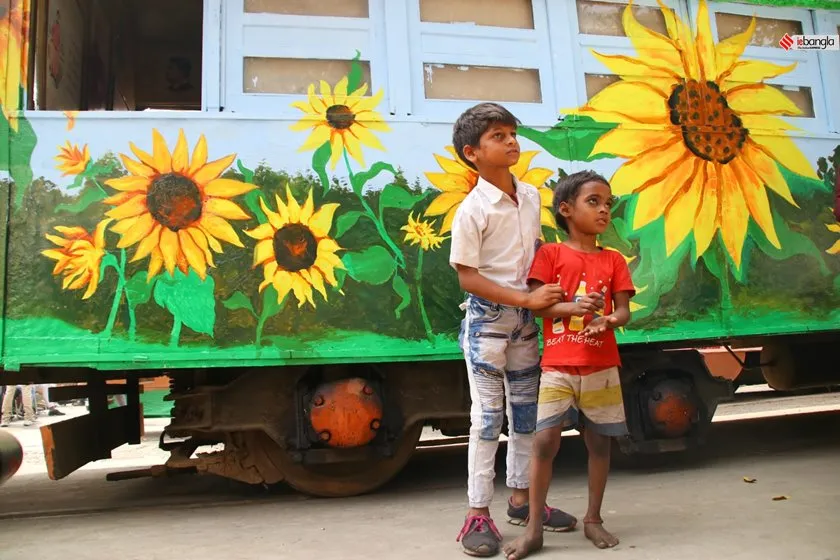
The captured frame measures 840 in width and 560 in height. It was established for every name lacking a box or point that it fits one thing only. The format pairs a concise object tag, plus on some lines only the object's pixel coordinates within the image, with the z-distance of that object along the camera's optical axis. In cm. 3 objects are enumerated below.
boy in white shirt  255
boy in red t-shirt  245
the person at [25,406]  1144
